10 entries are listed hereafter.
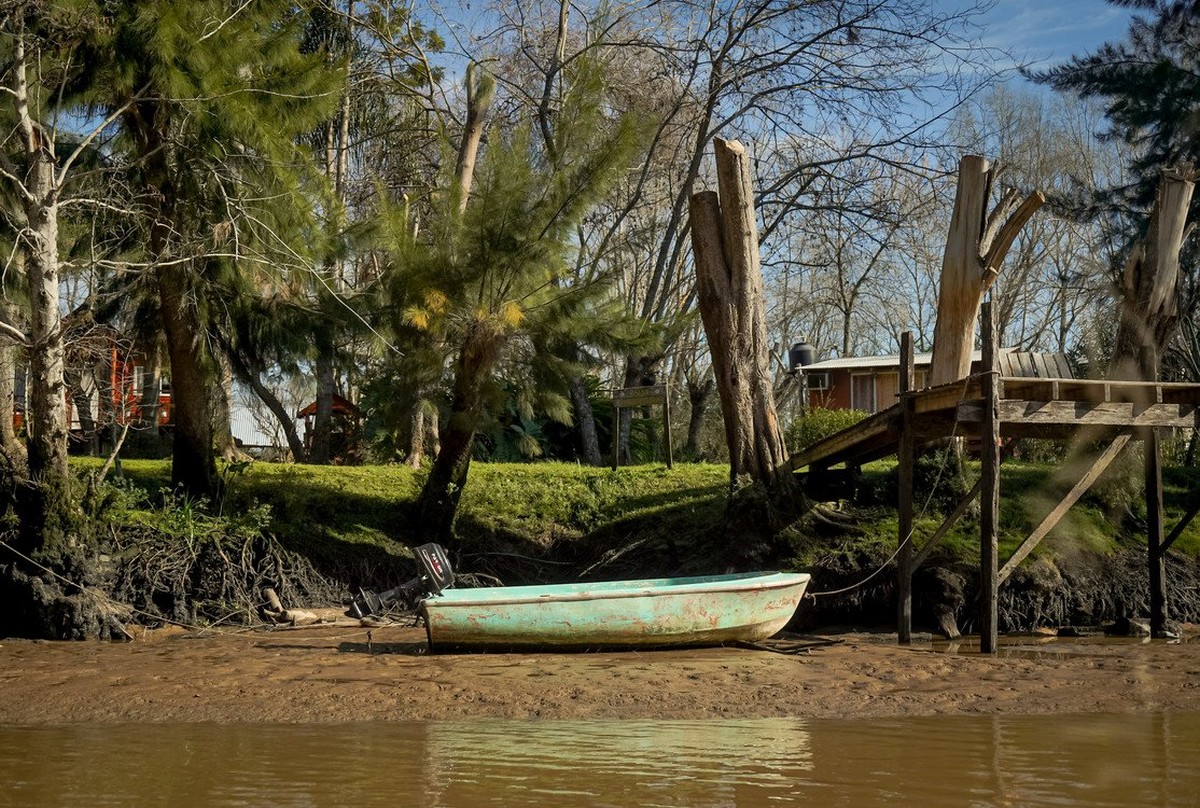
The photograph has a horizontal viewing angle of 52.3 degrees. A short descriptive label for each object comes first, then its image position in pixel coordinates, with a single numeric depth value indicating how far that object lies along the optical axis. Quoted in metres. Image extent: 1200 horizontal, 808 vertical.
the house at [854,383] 26.59
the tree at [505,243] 13.16
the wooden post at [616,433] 16.91
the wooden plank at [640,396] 15.99
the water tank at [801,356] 25.63
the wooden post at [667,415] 15.91
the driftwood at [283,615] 12.35
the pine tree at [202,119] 11.29
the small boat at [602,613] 10.25
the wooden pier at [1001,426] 10.51
